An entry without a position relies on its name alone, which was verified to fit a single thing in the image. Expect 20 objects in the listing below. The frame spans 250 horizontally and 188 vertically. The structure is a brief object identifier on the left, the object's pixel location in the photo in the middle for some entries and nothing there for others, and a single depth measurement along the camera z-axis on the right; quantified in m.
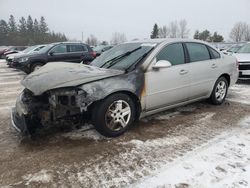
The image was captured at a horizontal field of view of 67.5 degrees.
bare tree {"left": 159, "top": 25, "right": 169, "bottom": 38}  55.40
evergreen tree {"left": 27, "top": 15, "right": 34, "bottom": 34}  56.43
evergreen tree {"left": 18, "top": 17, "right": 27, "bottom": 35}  55.59
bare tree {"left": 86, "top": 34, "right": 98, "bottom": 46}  66.19
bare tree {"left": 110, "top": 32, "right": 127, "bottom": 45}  69.23
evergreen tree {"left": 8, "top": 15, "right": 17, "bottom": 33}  59.72
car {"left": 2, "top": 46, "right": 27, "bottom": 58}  20.70
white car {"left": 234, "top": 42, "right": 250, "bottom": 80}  6.21
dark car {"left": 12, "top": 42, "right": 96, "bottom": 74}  8.68
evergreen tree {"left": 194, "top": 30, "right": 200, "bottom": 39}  51.79
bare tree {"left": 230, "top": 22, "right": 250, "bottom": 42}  53.69
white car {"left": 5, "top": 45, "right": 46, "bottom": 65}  12.61
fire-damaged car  2.71
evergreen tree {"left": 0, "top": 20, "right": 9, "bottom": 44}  50.67
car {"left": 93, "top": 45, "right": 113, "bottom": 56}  16.58
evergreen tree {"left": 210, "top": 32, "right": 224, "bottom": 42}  47.17
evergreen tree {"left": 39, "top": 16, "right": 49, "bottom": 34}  61.69
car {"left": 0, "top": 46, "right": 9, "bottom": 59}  21.85
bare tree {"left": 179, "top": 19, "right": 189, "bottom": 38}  54.52
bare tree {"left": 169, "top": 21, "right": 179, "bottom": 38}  56.24
